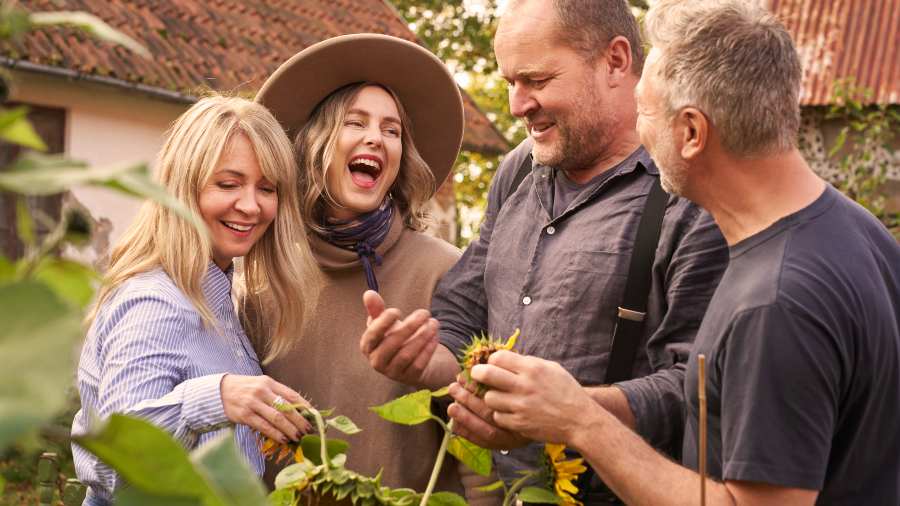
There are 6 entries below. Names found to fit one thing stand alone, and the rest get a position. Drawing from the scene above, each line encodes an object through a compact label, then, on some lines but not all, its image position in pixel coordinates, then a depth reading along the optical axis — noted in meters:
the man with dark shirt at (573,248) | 2.27
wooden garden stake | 1.18
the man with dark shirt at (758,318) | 1.66
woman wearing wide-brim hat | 2.93
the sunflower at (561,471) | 1.73
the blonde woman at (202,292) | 2.22
